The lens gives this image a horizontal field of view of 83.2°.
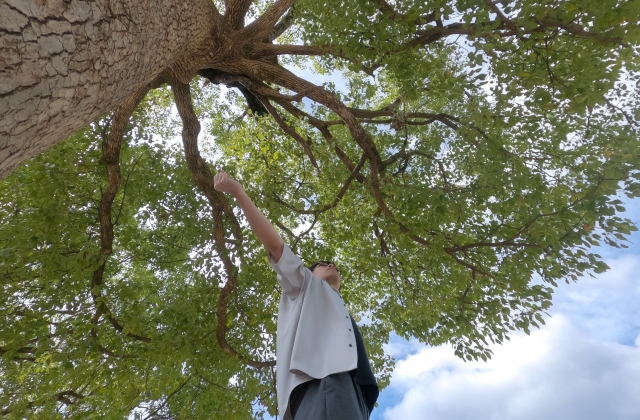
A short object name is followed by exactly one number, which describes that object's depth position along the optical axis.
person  1.85
